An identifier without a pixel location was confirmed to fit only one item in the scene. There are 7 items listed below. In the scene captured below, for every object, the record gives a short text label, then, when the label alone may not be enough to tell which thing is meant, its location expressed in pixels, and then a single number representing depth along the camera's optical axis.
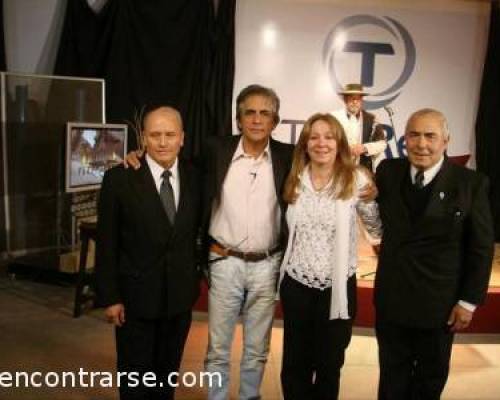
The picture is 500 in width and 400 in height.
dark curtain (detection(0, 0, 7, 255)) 5.16
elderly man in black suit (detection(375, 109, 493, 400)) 1.98
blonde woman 2.09
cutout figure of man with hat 4.86
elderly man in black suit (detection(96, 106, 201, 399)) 2.04
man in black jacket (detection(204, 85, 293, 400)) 2.23
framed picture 4.32
